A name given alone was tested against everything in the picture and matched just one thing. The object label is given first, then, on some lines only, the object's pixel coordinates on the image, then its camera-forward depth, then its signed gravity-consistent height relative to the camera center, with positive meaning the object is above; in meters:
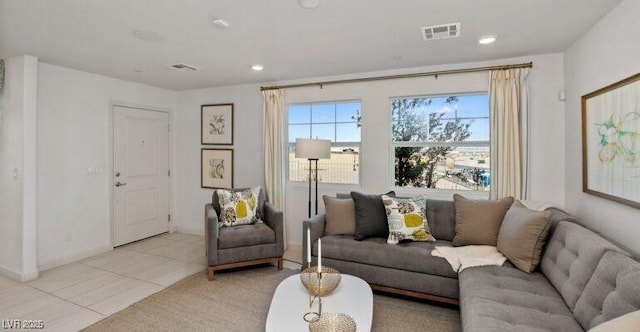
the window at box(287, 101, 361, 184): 4.16 +0.47
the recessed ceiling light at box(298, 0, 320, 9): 2.13 +1.13
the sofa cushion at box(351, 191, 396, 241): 3.13 -0.51
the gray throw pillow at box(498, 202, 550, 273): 2.33 -0.54
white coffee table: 1.88 -0.91
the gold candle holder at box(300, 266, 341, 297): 2.19 -0.81
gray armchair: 3.33 -0.81
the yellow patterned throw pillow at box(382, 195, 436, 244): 3.00 -0.50
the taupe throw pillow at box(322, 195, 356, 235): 3.28 -0.51
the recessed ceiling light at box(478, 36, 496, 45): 2.80 +1.15
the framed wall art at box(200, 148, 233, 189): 4.88 +0.01
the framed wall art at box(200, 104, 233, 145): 4.85 +0.69
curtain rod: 3.31 +1.09
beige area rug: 2.45 -1.20
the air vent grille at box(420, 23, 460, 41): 2.57 +1.15
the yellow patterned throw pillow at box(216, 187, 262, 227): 3.71 -0.47
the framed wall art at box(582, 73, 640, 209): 2.04 +0.18
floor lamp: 3.63 +0.23
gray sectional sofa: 1.59 -0.77
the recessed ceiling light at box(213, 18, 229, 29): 2.42 +1.13
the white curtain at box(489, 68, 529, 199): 3.28 +0.38
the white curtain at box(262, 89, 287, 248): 4.36 +0.25
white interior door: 4.42 -0.07
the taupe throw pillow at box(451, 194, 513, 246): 2.81 -0.49
